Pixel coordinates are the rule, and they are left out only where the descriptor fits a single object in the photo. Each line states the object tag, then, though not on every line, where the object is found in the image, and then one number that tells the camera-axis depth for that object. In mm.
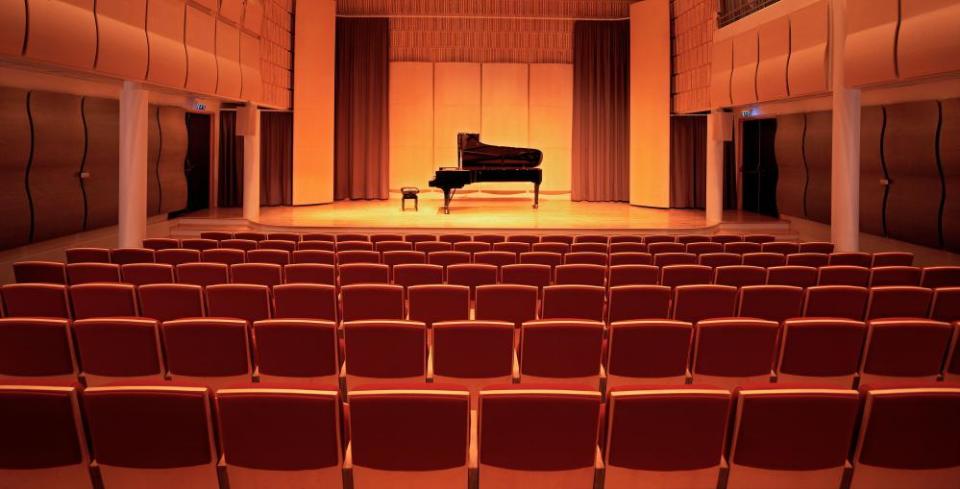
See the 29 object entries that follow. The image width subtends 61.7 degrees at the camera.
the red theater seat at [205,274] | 6797
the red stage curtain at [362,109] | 20719
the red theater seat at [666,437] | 2861
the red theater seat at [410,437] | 2852
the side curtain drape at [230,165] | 18969
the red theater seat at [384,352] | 4277
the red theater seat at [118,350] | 4305
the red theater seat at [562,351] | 4332
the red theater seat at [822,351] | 4391
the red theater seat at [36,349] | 4316
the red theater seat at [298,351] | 4309
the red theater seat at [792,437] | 2869
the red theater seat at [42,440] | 2846
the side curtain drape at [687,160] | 19484
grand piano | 17328
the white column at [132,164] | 11258
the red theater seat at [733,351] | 4352
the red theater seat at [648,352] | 4320
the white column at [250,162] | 15594
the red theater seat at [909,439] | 2840
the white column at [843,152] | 10836
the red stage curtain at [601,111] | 20859
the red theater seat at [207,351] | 4285
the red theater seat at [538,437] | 2859
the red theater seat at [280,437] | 2873
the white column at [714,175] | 15660
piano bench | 17234
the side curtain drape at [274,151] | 19656
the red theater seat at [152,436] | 2877
